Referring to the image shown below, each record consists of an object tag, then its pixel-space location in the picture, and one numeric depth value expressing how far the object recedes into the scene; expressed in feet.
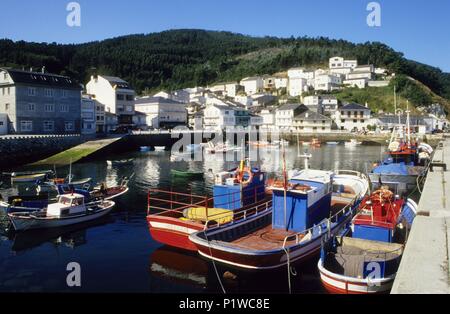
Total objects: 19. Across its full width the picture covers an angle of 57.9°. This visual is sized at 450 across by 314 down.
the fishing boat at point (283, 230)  45.42
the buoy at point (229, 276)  47.34
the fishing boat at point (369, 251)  39.34
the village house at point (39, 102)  184.75
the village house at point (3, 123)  181.27
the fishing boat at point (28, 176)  112.27
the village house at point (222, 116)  305.53
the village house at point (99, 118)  241.76
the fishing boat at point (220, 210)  55.16
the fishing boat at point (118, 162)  156.41
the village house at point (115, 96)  266.57
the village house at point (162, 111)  291.17
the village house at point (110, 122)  251.80
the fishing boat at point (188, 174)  122.11
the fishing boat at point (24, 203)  68.64
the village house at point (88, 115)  222.89
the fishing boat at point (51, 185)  98.27
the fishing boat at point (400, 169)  103.86
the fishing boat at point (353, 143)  256.11
